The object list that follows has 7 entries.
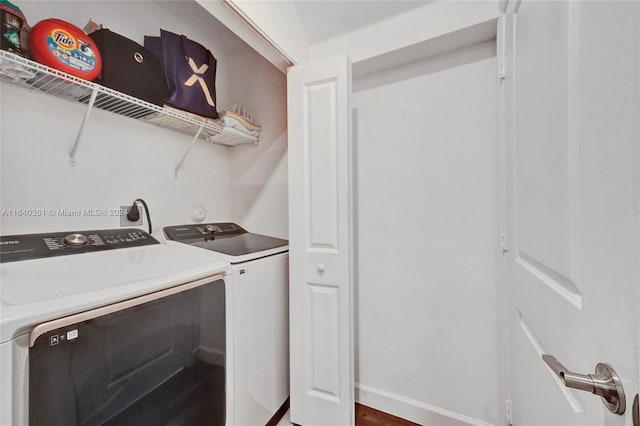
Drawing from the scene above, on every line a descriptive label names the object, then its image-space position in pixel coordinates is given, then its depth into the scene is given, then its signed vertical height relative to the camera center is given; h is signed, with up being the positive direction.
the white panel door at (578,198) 0.38 +0.03
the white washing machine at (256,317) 1.22 -0.57
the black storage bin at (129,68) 1.16 +0.73
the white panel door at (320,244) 1.38 -0.18
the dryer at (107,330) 0.62 -0.36
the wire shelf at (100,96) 0.93 +0.56
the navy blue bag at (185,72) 1.43 +0.86
